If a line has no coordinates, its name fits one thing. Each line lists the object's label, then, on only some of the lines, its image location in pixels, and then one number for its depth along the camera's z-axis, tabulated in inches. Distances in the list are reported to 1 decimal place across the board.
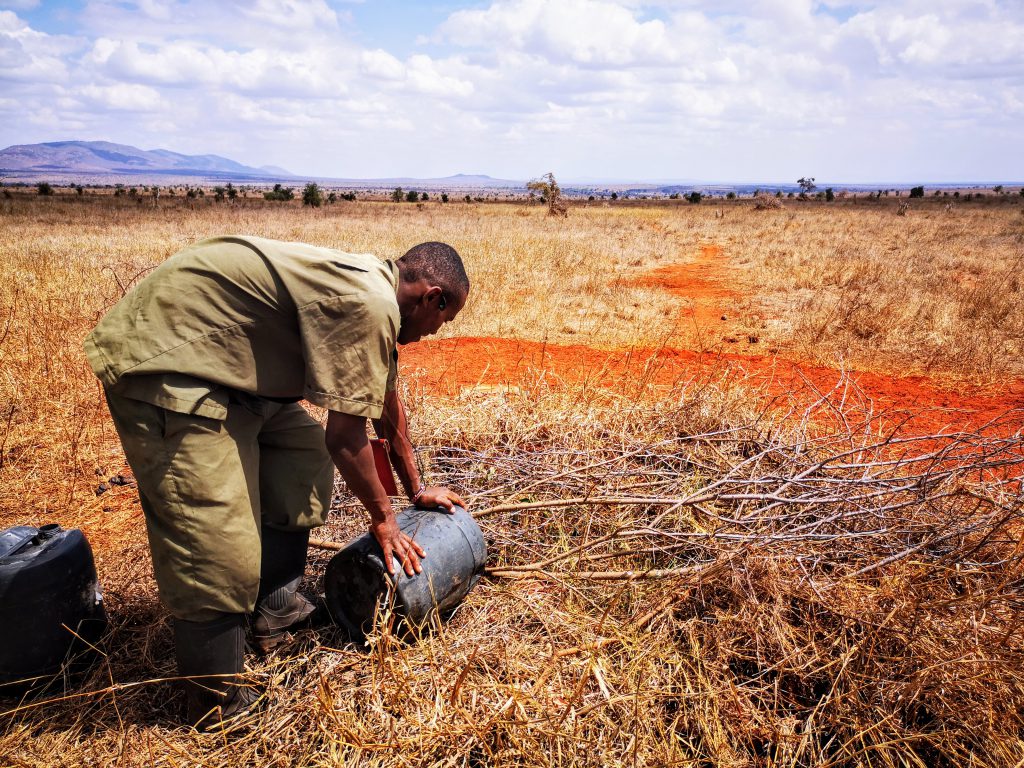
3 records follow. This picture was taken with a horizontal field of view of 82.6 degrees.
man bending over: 63.6
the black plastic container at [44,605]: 75.4
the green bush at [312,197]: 1270.9
